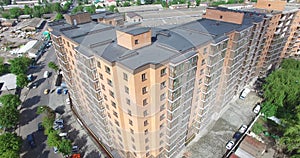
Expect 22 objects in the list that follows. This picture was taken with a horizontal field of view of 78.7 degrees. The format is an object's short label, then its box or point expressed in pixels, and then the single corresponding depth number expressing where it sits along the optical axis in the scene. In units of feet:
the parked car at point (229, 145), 142.83
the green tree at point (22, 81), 204.74
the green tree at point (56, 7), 503.40
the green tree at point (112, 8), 465.22
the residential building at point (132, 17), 321.15
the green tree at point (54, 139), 134.72
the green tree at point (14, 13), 460.96
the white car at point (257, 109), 176.02
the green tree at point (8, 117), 152.35
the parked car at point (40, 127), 165.99
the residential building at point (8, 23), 424.87
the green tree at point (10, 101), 170.71
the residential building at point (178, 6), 494.59
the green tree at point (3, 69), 236.55
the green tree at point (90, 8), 468.54
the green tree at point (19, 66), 228.02
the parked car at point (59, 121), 169.99
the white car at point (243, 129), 156.56
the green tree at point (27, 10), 482.45
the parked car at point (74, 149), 146.10
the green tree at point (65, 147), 132.98
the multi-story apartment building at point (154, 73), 86.38
